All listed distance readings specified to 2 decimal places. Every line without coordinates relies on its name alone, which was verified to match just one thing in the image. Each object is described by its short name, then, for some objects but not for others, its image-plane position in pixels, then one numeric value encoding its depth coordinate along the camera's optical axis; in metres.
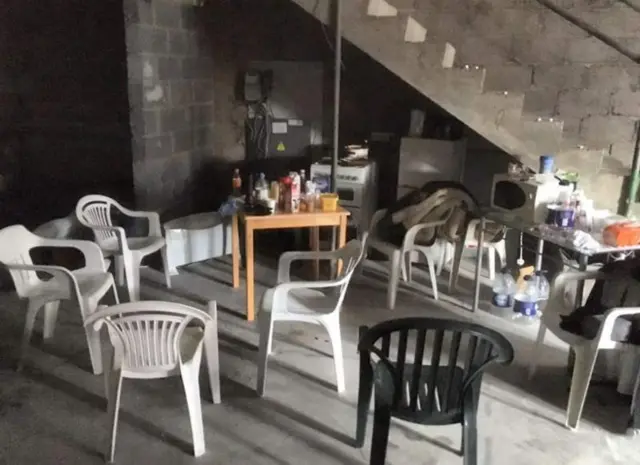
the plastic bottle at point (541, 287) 3.93
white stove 4.73
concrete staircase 4.05
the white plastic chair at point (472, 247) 4.16
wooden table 3.62
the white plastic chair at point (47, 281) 3.08
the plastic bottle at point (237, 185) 4.41
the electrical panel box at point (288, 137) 5.51
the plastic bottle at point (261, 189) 3.81
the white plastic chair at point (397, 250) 3.94
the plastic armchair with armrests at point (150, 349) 2.31
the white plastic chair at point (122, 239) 3.79
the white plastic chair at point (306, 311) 2.93
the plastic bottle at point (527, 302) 3.84
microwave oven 3.43
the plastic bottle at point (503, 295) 4.02
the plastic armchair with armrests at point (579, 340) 2.62
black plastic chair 2.09
